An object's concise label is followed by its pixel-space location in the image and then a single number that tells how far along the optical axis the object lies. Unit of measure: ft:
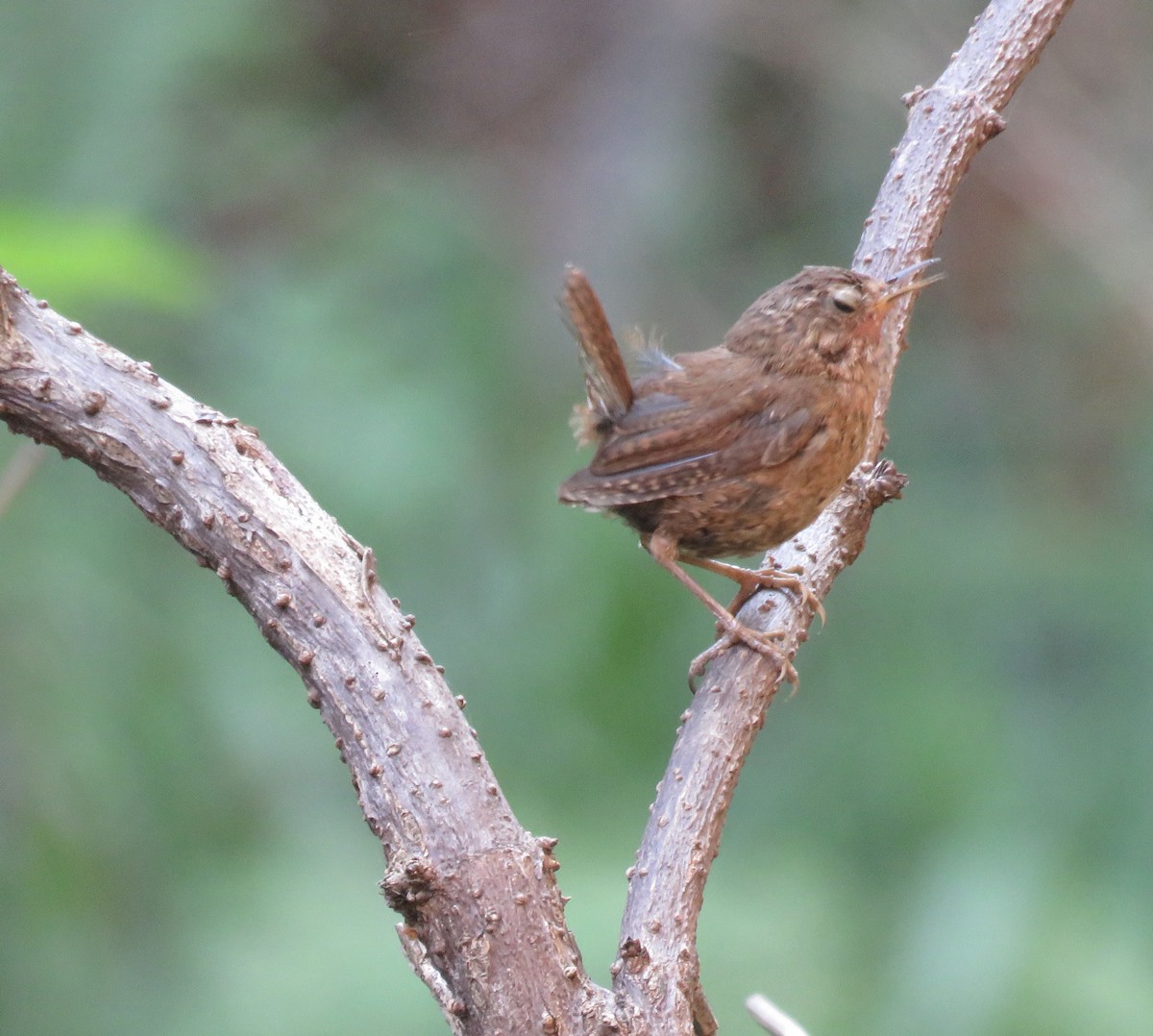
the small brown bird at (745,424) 19.95
